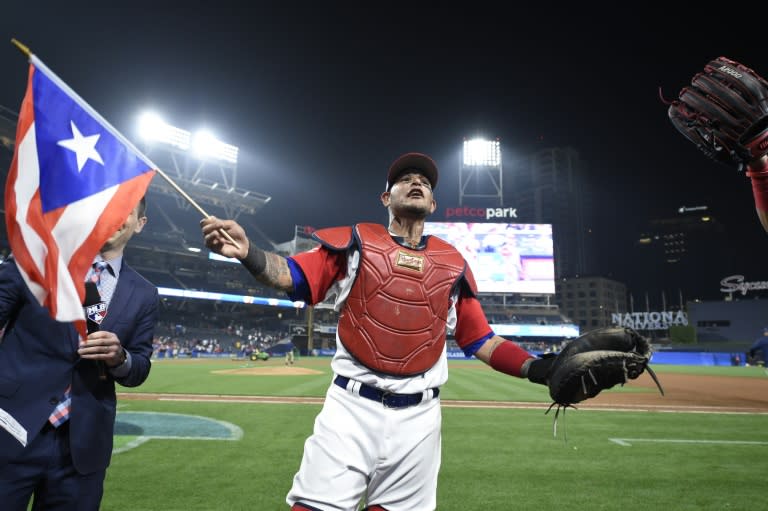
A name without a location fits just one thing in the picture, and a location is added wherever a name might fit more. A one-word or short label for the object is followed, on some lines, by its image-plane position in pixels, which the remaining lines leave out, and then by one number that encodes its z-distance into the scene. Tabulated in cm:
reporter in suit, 196
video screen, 4391
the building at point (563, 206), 12569
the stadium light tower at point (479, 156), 5650
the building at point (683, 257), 10162
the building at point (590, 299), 10488
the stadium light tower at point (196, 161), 4734
